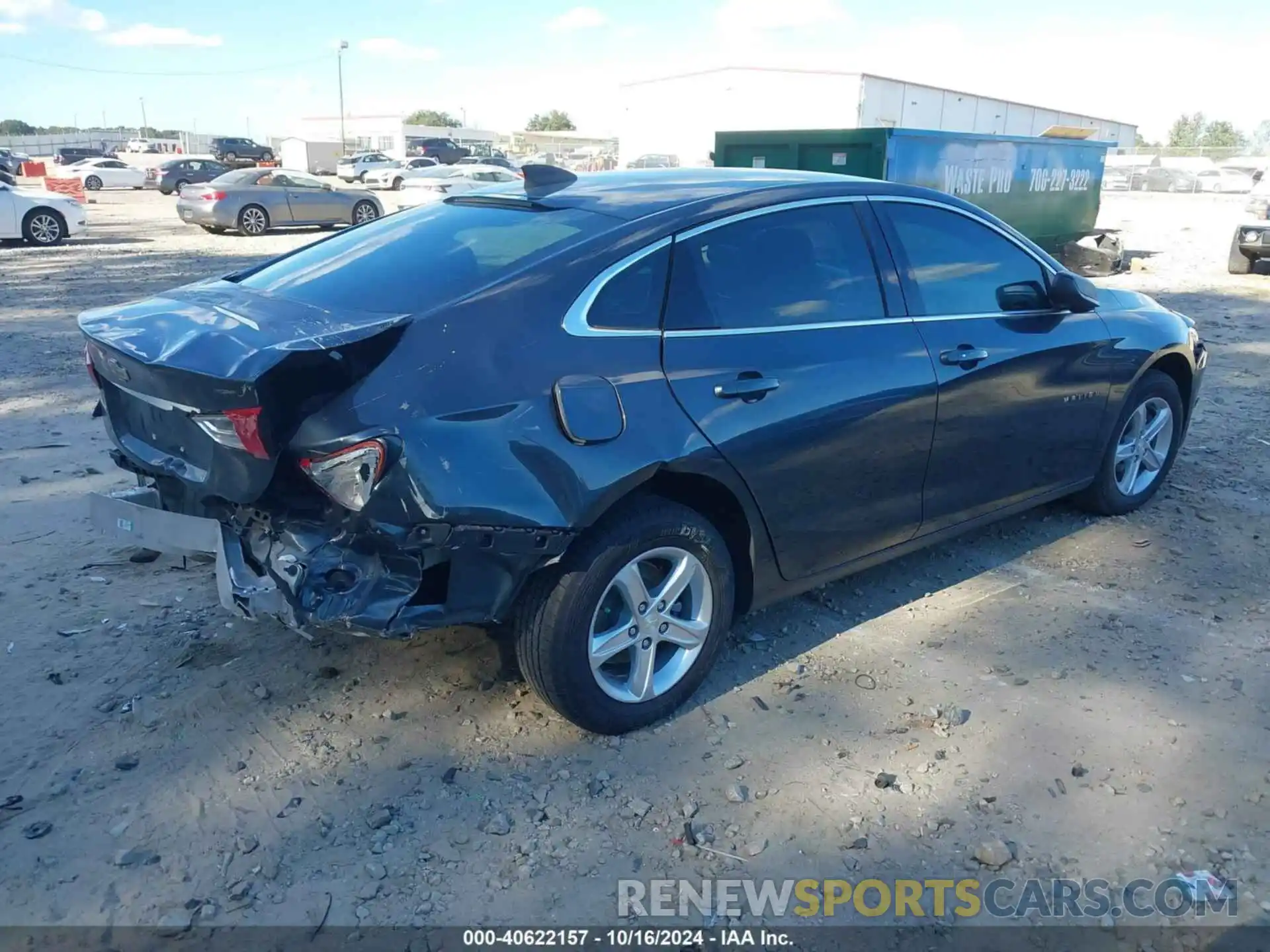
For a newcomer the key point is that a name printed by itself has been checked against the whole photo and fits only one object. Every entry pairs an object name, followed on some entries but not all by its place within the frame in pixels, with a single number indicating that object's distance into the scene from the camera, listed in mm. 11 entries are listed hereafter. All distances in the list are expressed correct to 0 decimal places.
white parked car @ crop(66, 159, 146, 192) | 39781
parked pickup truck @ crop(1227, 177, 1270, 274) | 15344
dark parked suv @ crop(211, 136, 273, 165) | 57500
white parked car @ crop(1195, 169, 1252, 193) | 42719
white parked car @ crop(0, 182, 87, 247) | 17641
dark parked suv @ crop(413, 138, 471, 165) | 55688
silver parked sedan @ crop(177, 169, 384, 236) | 20609
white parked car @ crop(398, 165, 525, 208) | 26348
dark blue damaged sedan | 2807
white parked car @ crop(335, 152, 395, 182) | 43781
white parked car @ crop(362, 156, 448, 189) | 39594
